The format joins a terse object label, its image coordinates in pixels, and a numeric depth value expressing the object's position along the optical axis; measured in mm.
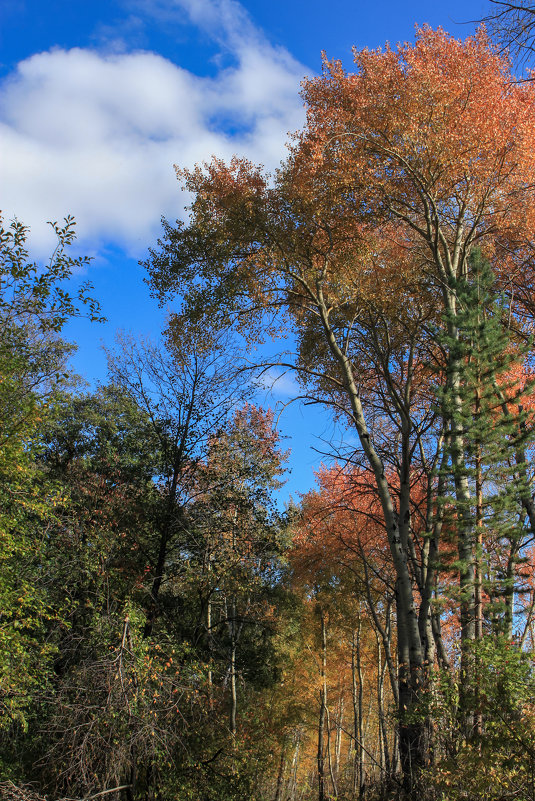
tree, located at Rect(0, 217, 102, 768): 8352
